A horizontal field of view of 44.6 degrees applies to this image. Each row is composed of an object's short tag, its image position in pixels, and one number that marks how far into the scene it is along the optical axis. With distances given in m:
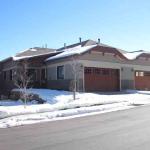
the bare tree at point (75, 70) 15.01
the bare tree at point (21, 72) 16.61
